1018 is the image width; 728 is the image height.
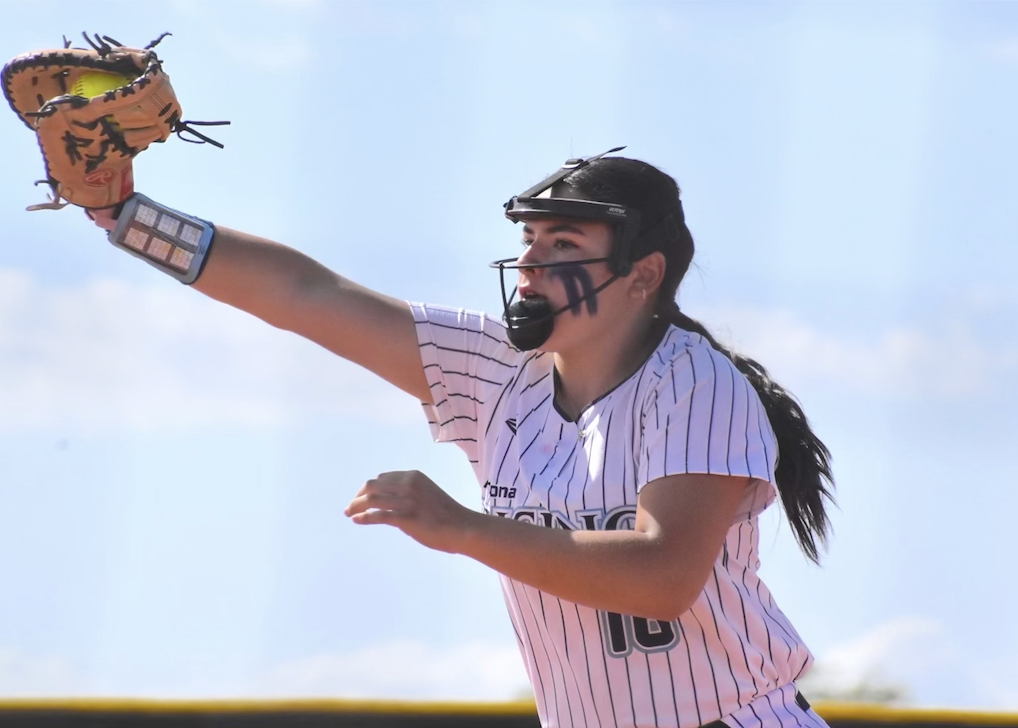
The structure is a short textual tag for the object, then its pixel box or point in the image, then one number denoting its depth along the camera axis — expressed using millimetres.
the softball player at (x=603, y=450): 11934
